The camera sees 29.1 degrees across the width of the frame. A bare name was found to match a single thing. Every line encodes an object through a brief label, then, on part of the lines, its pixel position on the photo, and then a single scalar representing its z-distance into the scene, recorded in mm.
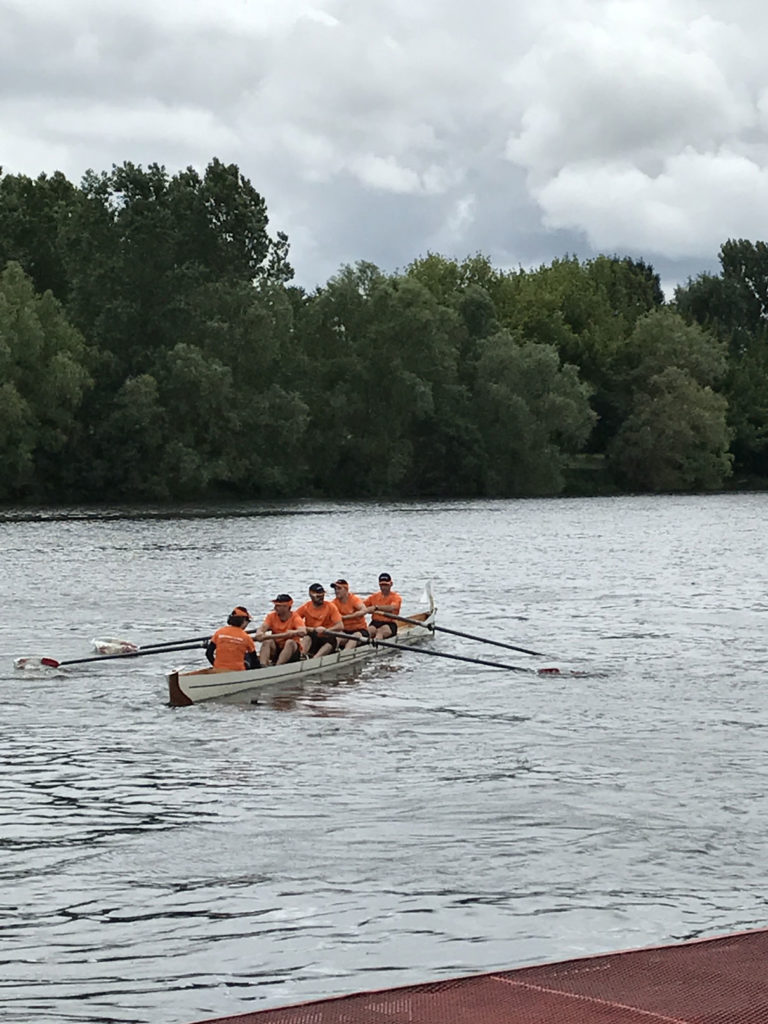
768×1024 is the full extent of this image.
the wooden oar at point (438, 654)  29438
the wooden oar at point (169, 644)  28812
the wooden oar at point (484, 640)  31911
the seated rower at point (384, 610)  31828
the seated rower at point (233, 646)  25109
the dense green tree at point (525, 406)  105312
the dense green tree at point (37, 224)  105875
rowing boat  24516
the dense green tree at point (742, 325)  125875
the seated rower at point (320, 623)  28188
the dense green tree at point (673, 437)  115438
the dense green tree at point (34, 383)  85688
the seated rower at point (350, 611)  30000
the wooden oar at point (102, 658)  28266
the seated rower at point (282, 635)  27031
